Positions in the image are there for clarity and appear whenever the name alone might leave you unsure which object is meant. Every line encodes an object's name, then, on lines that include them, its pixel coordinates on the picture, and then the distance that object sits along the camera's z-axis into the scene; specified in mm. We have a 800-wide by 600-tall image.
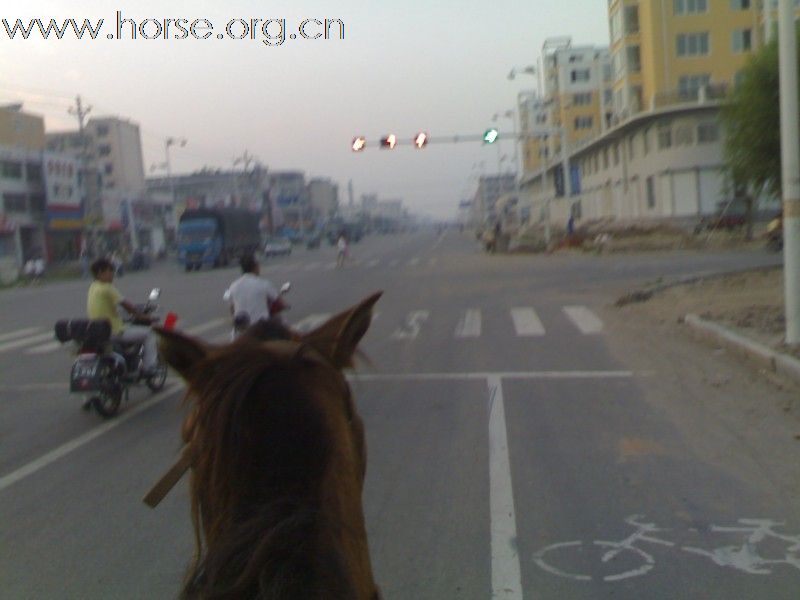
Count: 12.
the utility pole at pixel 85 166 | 59938
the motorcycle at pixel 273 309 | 9656
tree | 22578
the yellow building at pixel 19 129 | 77375
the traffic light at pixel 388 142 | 35125
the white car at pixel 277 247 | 68188
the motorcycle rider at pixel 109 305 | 10562
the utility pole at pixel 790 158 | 11914
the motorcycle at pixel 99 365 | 9625
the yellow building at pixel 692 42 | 59406
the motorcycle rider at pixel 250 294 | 10484
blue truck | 50688
